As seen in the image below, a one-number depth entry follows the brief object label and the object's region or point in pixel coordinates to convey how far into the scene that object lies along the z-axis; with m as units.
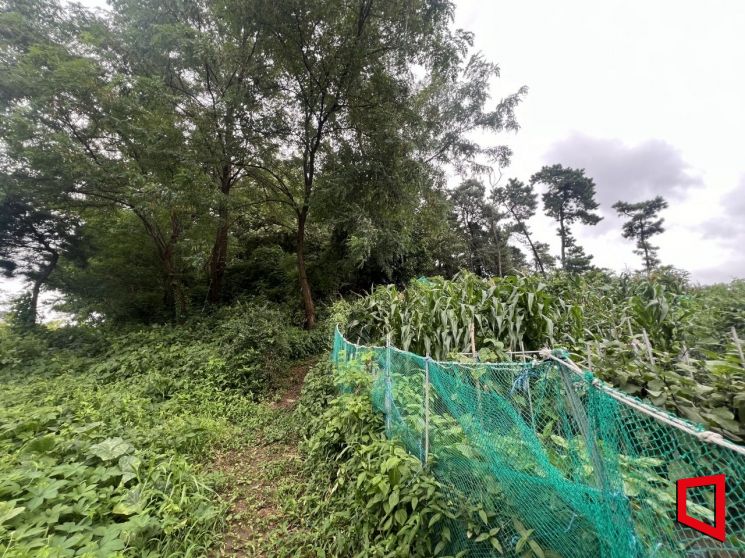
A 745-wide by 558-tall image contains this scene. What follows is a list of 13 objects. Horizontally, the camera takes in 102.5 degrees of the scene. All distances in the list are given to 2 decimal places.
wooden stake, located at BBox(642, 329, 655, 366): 2.06
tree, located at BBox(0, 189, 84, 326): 7.54
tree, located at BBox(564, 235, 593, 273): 22.83
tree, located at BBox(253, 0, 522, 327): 5.82
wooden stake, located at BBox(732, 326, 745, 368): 1.64
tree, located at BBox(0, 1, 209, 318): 5.98
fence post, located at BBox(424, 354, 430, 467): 1.92
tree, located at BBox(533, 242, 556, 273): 22.39
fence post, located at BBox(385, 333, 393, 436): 2.41
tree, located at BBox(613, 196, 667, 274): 25.28
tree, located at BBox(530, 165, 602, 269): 22.70
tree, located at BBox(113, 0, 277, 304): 5.99
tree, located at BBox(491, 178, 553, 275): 22.03
